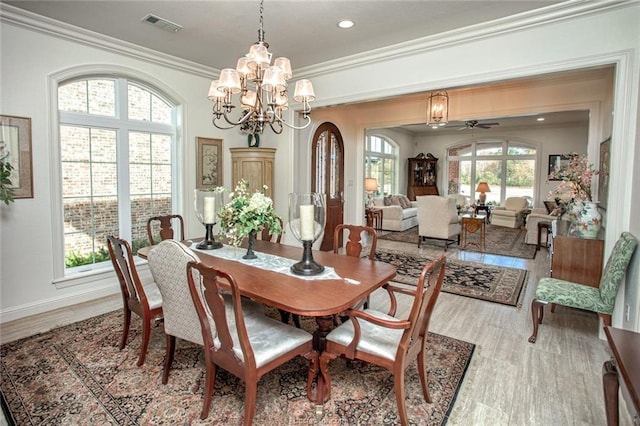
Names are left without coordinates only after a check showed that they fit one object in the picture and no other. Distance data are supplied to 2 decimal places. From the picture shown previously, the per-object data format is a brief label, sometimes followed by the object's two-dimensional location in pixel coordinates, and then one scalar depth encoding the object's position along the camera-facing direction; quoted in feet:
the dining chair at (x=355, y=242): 9.45
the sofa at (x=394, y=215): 27.94
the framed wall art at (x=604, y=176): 10.73
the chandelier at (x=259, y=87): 8.20
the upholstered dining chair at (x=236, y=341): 5.47
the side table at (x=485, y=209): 31.91
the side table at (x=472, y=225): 20.95
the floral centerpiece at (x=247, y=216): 8.07
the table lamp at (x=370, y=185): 27.89
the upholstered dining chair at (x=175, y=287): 6.06
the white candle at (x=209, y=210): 9.74
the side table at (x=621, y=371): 3.68
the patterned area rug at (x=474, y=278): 13.26
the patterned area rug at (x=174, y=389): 6.44
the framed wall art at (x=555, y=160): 30.83
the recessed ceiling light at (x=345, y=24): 10.43
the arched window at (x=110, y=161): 12.26
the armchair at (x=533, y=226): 22.34
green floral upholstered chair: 8.30
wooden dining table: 5.74
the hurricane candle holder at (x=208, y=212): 9.77
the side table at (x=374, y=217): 27.76
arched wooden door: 18.92
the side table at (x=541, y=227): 21.24
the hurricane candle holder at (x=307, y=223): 7.21
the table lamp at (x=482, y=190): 33.12
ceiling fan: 25.42
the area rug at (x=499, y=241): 20.78
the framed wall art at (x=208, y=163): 15.48
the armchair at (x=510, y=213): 30.09
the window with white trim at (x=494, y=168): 33.76
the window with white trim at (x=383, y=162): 32.48
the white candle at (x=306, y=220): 7.17
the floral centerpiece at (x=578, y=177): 11.63
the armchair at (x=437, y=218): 21.35
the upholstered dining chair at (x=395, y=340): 5.68
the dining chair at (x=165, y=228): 11.07
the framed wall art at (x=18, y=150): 10.27
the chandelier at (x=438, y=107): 18.72
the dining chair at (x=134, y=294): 7.68
